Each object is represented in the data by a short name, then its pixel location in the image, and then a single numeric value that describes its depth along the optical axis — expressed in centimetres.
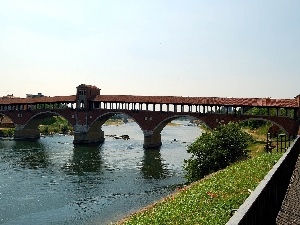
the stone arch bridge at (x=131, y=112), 5112
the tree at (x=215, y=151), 3000
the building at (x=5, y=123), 9238
